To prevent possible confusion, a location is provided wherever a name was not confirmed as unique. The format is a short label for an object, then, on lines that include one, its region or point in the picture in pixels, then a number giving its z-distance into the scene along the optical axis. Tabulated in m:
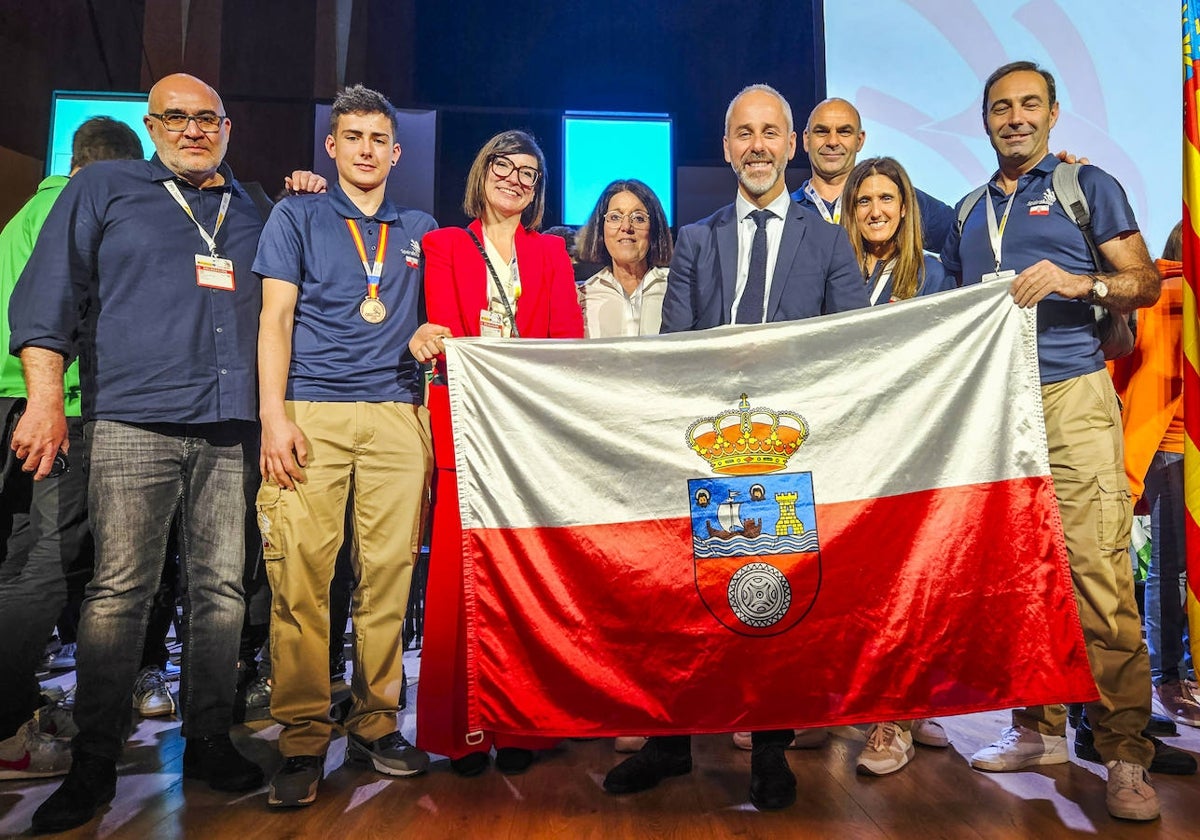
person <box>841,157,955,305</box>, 2.63
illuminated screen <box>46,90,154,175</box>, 5.43
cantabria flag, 2.03
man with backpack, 2.13
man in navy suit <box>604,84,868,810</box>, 2.30
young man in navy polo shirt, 2.24
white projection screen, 4.49
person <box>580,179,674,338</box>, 3.13
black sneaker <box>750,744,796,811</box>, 2.03
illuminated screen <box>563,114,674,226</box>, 6.02
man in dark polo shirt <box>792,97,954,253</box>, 3.16
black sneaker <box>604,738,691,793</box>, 2.16
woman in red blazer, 2.32
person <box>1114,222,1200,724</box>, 3.10
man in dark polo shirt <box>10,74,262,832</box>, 2.12
